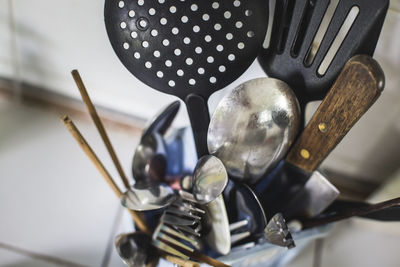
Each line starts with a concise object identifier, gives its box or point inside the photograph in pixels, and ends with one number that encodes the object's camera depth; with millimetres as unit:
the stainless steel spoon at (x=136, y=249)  483
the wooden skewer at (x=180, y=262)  419
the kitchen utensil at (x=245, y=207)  457
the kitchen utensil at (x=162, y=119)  517
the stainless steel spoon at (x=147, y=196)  480
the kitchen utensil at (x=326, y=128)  371
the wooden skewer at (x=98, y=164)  404
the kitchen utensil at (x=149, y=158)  536
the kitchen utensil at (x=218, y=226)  454
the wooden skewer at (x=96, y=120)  421
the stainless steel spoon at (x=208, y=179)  444
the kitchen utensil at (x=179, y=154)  567
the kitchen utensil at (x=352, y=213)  452
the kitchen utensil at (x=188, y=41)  424
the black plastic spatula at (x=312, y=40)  397
